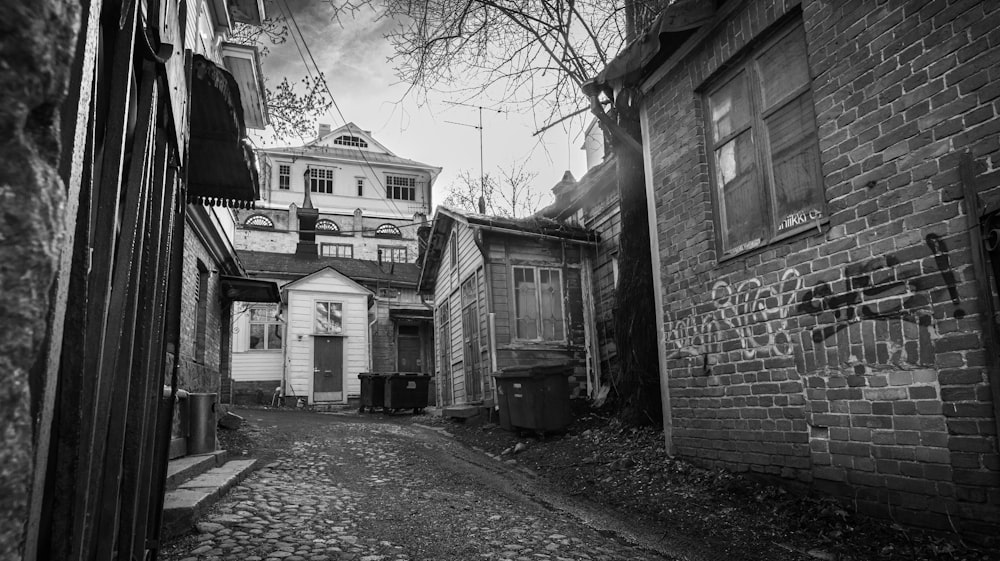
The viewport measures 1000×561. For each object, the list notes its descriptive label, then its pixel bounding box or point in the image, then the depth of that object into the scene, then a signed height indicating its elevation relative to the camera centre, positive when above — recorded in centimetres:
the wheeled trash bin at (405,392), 1806 -20
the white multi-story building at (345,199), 3447 +1070
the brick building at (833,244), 367 +90
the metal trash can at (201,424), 753 -37
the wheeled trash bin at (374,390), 1888 -13
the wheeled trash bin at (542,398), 948 -27
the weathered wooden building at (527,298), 1307 +171
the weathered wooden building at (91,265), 58 +22
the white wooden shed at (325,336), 2364 +193
